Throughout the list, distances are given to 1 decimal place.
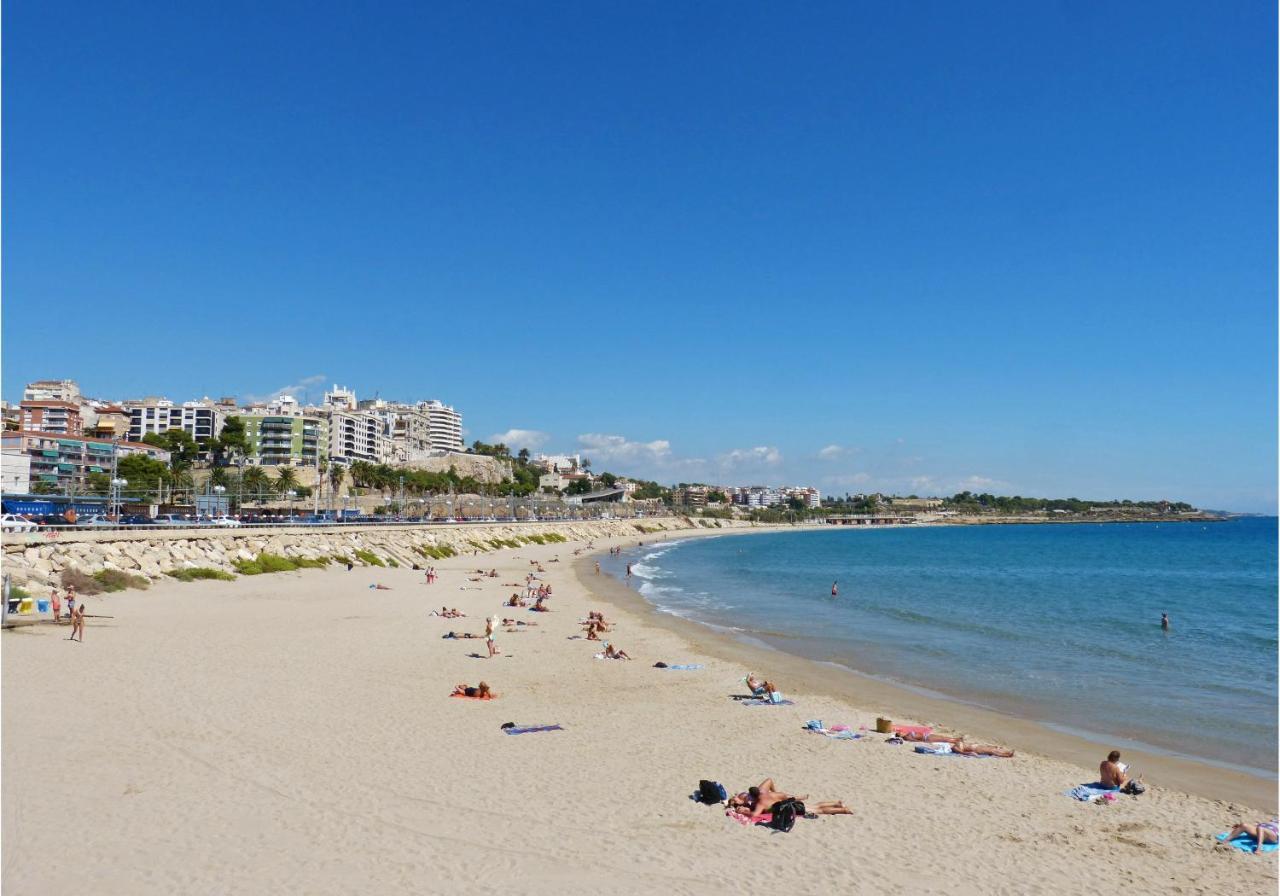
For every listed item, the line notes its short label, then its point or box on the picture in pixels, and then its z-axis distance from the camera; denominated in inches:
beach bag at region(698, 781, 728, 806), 406.0
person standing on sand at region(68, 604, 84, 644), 768.9
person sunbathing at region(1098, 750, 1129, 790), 452.1
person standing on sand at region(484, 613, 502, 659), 841.5
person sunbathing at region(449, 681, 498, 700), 627.8
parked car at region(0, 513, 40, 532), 1476.4
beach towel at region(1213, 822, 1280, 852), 372.1
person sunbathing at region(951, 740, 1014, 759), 515.7
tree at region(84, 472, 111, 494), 3432.6
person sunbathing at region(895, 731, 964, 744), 540.7
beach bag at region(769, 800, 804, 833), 373.4
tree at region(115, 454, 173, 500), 3575.5
